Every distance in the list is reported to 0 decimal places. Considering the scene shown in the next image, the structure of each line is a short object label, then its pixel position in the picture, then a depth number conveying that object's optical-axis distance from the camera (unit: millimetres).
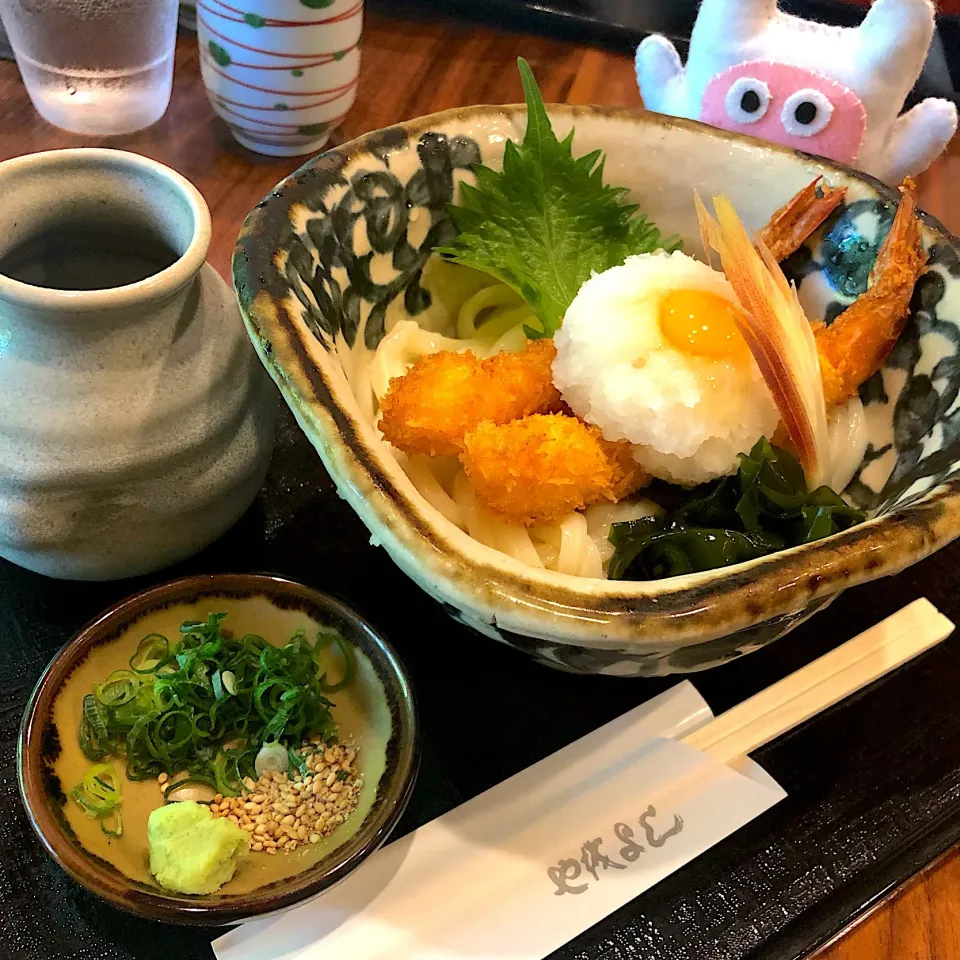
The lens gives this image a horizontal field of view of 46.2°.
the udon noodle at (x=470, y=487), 282
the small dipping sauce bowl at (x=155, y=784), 242
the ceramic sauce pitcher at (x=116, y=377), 269
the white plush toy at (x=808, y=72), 390
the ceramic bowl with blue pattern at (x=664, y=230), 224
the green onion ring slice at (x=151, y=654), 290
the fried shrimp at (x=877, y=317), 311
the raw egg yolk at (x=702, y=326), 285
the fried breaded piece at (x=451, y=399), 277
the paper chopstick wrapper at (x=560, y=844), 257
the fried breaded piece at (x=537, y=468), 269
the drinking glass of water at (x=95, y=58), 458
